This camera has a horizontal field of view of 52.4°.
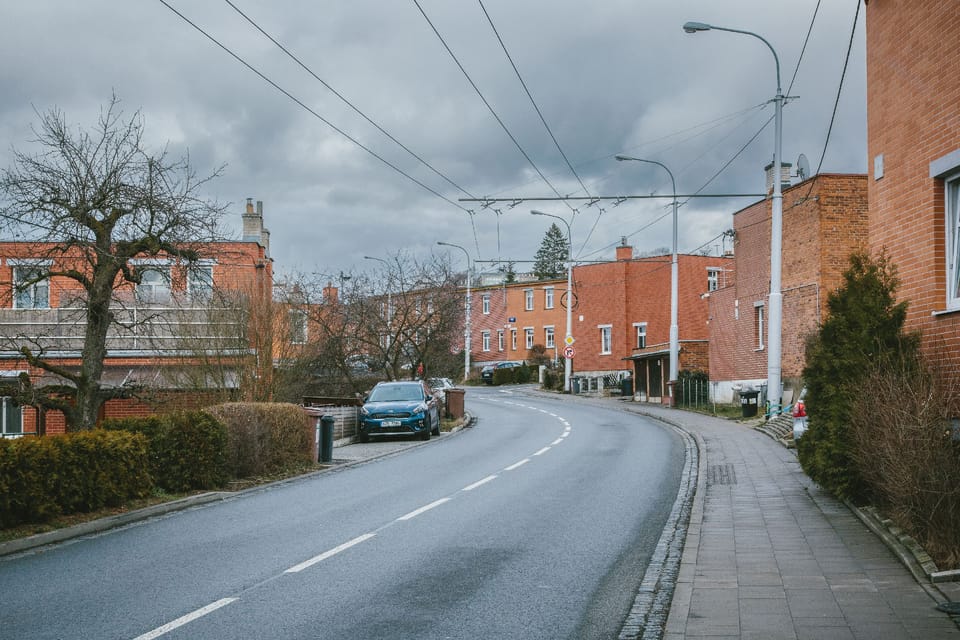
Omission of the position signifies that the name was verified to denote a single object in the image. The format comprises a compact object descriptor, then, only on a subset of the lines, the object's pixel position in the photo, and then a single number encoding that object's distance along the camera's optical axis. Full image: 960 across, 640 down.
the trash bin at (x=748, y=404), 33.85
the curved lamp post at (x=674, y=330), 42.44
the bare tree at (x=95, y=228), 14.20
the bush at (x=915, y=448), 7.73
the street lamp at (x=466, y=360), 69.88
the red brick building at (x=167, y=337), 17.50
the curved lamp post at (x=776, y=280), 23.67
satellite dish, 38.47
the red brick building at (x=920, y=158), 10.52
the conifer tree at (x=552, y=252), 128.62
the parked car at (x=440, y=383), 48.28
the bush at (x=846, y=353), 10.83
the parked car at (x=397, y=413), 27.58
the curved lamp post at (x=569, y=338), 53.05
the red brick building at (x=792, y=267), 33.75
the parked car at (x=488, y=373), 79.62
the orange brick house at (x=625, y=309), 68.62
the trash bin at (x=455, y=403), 37.53
